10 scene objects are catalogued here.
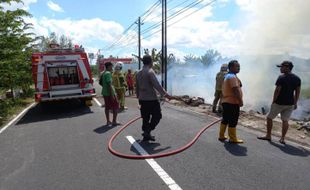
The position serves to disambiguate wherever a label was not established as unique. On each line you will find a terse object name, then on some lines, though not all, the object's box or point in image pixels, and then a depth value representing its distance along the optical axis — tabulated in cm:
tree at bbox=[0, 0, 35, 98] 767
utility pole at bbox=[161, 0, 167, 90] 1359
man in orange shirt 427
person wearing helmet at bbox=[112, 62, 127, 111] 767
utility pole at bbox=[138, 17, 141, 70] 2287
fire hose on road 374
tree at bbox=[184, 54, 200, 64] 4054
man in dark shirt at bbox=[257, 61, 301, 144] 436
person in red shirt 1256
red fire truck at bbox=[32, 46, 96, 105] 800
